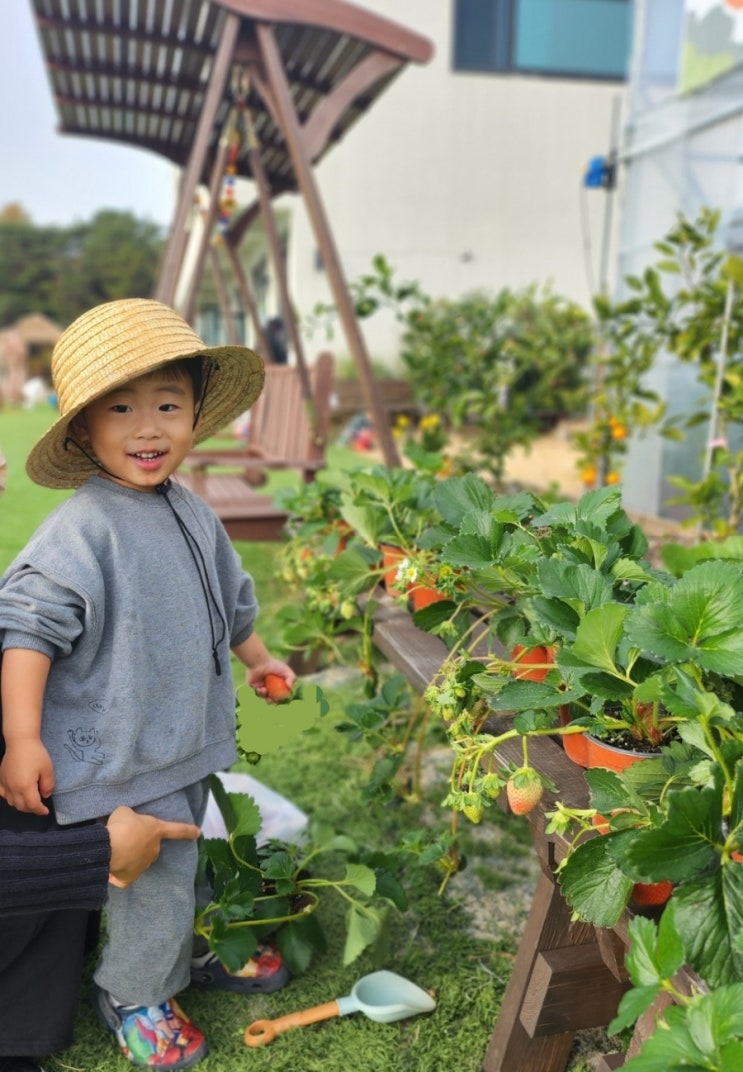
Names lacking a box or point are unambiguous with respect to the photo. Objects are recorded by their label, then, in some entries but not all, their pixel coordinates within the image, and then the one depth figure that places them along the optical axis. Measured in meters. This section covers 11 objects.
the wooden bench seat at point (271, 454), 3.46
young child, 1.15
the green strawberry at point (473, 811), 1.00
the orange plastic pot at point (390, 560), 1.69
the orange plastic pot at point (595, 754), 0.93
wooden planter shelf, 1.05
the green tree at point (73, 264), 40.34
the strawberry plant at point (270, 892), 1.33
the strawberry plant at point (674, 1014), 0.60
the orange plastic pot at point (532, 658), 1.18
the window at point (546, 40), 11.09
